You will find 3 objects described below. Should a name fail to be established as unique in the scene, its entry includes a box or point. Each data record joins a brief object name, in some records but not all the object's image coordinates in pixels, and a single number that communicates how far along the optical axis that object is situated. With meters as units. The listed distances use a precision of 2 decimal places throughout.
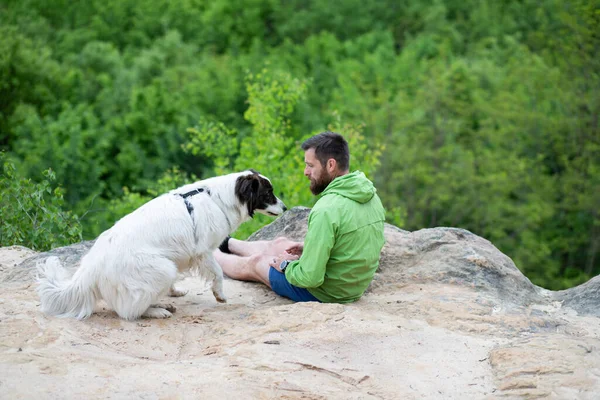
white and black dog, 6.40
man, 6.54
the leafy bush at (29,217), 10.16
